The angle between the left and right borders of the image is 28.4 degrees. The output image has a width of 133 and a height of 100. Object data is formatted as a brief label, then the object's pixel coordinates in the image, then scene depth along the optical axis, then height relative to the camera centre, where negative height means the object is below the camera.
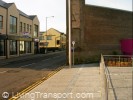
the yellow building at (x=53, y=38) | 106.69 +3.12
